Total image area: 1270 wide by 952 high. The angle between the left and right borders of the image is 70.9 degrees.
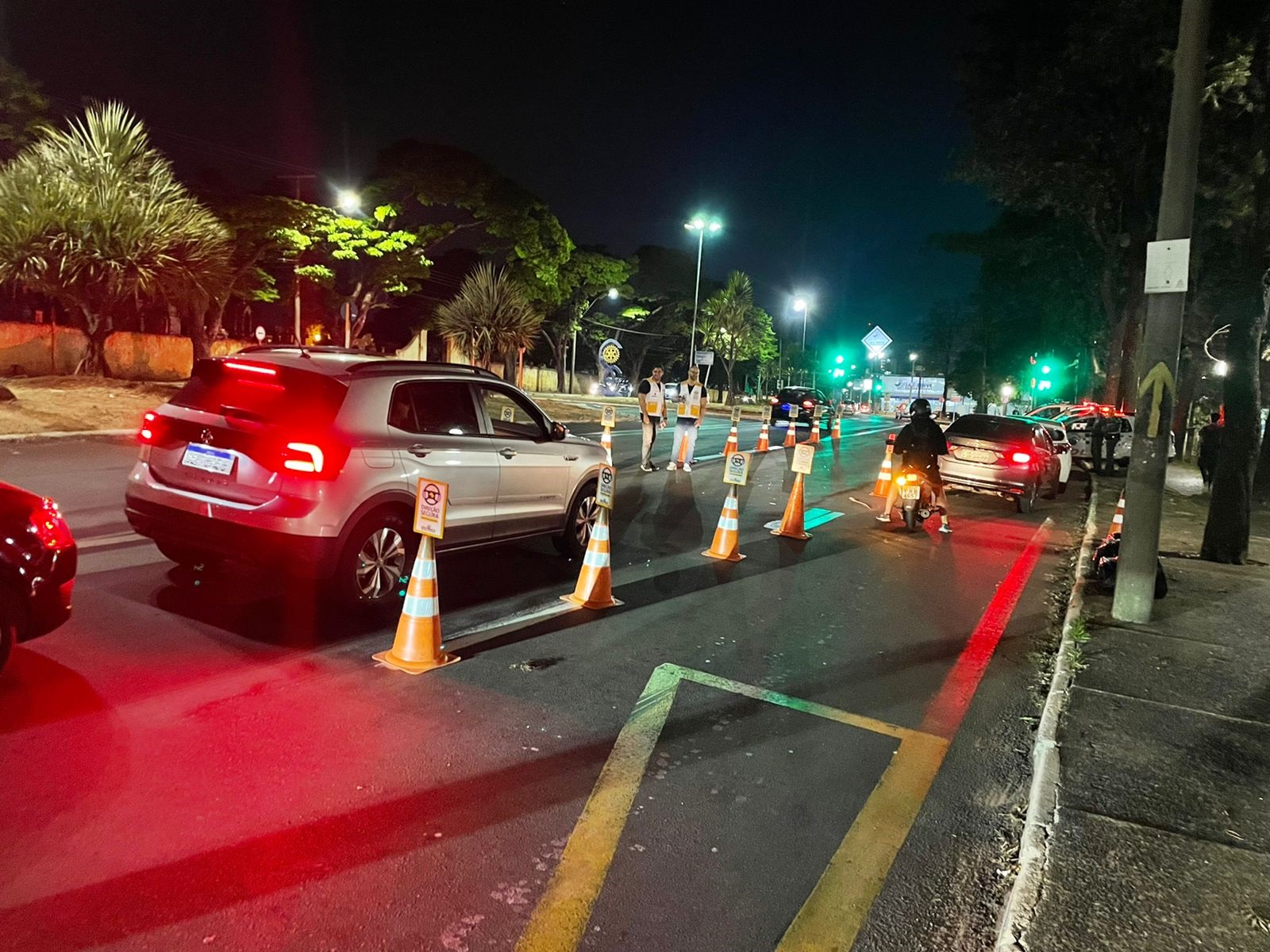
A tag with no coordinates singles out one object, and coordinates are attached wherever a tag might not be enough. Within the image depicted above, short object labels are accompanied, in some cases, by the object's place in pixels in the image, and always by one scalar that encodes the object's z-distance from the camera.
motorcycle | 11.49
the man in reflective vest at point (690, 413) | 16.25
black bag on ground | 8.20
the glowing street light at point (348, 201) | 31.36
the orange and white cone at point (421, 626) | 5.45
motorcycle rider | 11.28
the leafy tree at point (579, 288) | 44.28
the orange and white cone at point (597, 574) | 6.97
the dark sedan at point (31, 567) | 4.34
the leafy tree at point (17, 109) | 25.91
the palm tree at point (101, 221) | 20.42
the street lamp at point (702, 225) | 36.56
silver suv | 5.71
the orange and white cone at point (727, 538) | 9.12
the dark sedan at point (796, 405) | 34.22
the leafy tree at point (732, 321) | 57.41
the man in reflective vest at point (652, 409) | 16.19
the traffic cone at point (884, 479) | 13.80
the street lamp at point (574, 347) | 51.79
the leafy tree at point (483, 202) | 32.62
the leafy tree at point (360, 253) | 29.94
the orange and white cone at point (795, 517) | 10.57
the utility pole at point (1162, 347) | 6.64
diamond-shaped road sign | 27.83
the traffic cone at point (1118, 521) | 8.88
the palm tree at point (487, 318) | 30.80
